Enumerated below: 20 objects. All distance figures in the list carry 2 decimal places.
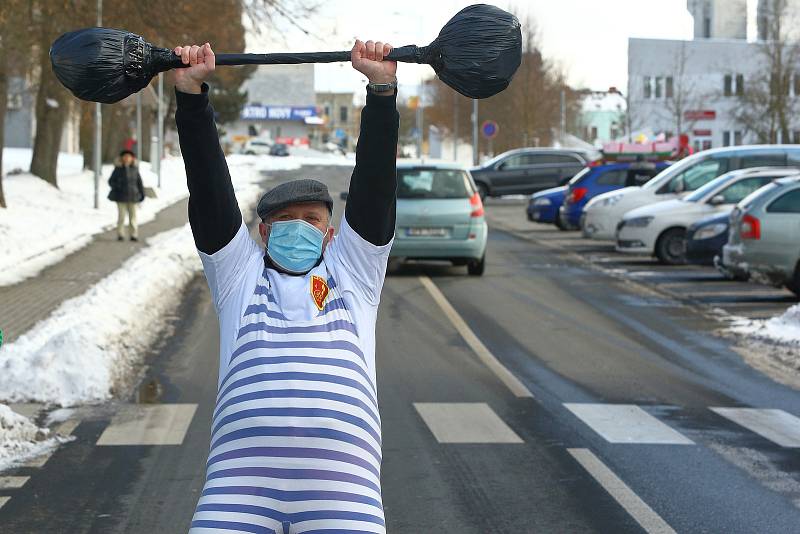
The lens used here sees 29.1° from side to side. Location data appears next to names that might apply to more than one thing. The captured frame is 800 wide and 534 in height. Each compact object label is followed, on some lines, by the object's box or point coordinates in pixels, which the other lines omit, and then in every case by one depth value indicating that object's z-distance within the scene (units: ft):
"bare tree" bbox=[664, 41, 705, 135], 279.28
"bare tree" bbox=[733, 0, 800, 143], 195.21
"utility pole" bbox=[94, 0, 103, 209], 112.57
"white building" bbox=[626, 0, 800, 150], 303.48
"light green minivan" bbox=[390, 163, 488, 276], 71.97
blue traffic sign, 199.76
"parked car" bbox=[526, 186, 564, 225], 115.86
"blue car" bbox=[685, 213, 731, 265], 75.36
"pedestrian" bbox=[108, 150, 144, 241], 88.89
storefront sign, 534.41
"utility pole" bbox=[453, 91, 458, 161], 304.71
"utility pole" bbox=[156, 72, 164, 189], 163.94
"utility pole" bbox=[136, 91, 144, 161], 140.79
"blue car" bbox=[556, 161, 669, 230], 107.24
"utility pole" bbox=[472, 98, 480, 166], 236.51
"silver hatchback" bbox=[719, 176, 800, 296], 61.31
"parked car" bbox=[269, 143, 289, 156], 397.19
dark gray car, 153.17
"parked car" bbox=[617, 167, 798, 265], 80.18
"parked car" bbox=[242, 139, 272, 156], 398.83
